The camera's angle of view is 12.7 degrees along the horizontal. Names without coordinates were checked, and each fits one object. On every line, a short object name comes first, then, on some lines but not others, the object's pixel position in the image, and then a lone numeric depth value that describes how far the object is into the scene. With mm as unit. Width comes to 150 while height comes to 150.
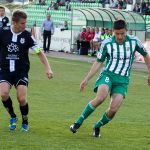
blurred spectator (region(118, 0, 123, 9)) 44781
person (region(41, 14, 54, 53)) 36188
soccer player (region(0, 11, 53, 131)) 10906
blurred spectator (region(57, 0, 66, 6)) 49844
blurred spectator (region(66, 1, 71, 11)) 47738
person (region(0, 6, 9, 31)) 21422
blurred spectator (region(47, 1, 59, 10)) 49125
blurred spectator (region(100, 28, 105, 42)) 35131
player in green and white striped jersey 10719
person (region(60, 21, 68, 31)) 38250
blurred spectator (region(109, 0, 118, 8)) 45781
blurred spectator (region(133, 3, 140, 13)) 42500
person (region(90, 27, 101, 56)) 35241
